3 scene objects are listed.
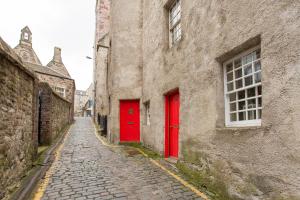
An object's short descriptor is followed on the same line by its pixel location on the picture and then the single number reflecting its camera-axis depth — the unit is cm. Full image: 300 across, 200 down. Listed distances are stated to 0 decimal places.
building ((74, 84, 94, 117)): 5872
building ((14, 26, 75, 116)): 2731
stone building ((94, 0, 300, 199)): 307
